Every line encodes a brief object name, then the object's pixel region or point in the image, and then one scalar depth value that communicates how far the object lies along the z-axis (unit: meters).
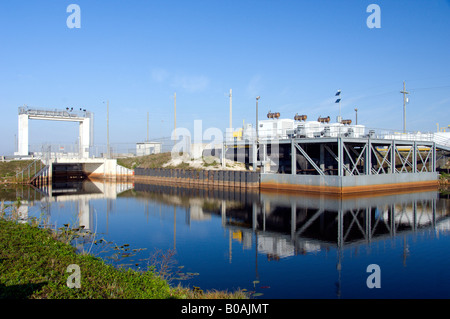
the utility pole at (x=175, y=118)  51.44
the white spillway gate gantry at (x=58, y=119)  47.50
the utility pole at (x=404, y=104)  47.28
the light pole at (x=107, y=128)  57.09
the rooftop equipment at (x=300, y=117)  42.17
